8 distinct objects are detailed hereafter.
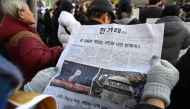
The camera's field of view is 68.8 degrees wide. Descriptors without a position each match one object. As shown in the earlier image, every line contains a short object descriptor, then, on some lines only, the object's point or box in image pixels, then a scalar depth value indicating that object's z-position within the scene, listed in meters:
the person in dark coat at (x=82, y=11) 2.55
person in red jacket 0.84
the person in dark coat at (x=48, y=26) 2.88
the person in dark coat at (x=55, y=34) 1.96
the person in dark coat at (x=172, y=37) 1.19
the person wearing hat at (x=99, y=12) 1.00
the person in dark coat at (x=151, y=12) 2.05
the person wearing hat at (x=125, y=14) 1.66
